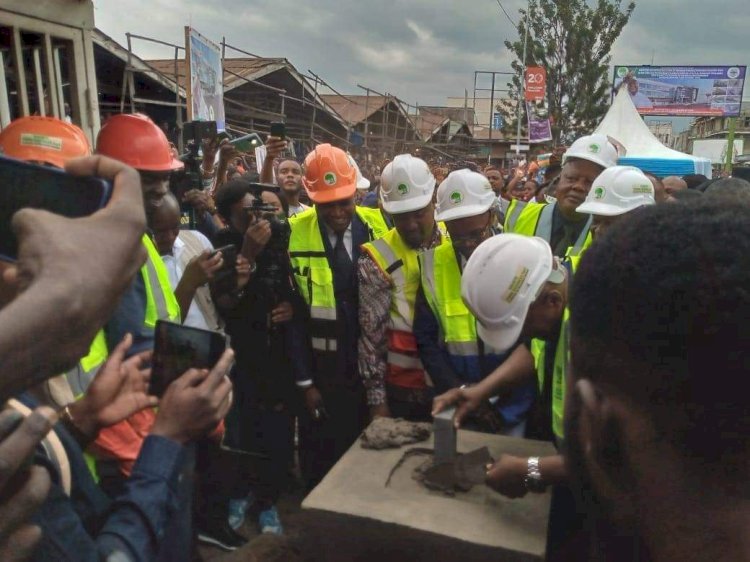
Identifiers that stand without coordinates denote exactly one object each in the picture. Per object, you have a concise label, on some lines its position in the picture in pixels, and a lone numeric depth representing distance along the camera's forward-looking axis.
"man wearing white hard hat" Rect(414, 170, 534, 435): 2.48
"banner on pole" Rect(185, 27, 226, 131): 4.96
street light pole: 24.81
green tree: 25.28
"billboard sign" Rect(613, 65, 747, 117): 28.09
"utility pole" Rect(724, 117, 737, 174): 16.85
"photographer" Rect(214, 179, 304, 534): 3.29
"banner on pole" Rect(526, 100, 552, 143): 15.13
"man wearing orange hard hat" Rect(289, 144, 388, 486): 3.27
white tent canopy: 13.76
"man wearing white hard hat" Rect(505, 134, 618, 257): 3.90
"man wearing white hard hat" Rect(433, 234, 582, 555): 1.88
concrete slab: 1.46
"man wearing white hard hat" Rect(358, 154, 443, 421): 2.87
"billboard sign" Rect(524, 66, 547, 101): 18.89
